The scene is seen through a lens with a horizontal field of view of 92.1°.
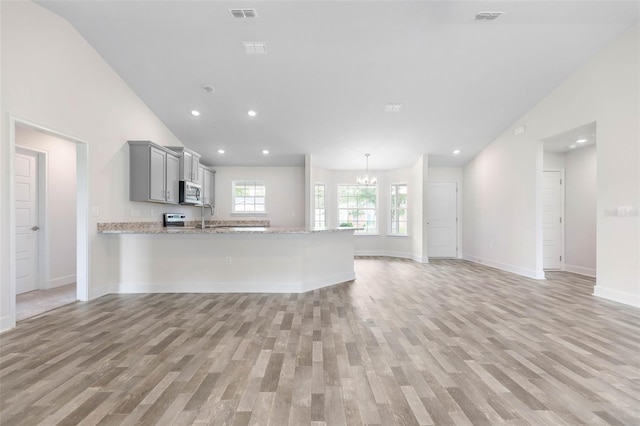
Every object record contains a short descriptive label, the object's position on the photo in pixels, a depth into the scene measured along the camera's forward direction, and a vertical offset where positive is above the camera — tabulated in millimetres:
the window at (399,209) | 9016 +69
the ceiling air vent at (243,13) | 3715 +2425
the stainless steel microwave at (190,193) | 6352 +419
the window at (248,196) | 8773 +451
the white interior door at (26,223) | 4637 -164
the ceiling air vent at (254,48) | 4277 +2320
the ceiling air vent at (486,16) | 3775 +2421
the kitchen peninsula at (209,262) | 4754 -782
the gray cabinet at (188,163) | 6379 +1079
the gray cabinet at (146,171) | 5160 +692
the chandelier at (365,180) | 7765 +794
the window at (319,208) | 9180 +107
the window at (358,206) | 9375 +166
